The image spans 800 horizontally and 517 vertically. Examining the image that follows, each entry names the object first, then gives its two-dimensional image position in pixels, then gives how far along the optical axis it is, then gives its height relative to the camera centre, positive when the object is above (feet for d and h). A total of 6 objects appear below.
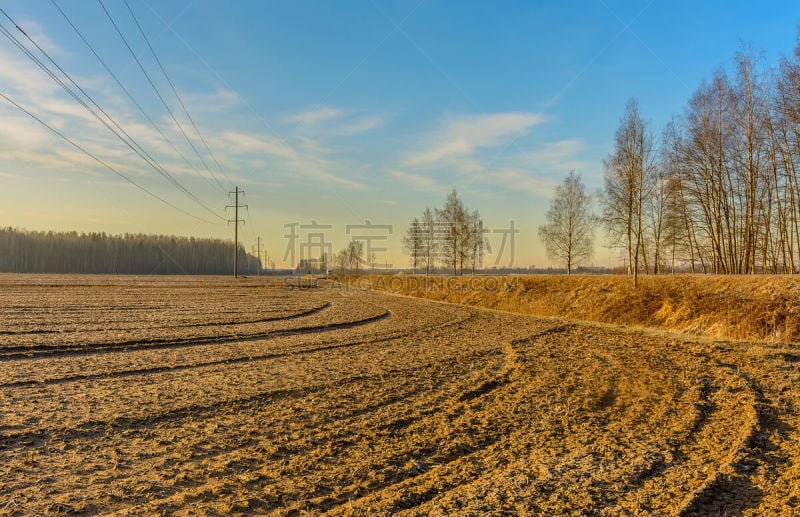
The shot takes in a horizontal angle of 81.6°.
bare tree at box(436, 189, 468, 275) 192.95 +15.95
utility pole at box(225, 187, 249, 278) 231.32 +24.86
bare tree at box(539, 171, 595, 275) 143.64 +13.42
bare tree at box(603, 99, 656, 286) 90.38 +18.46
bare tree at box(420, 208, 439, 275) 214.48 +13.17
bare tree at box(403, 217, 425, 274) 220.84 +13.89
